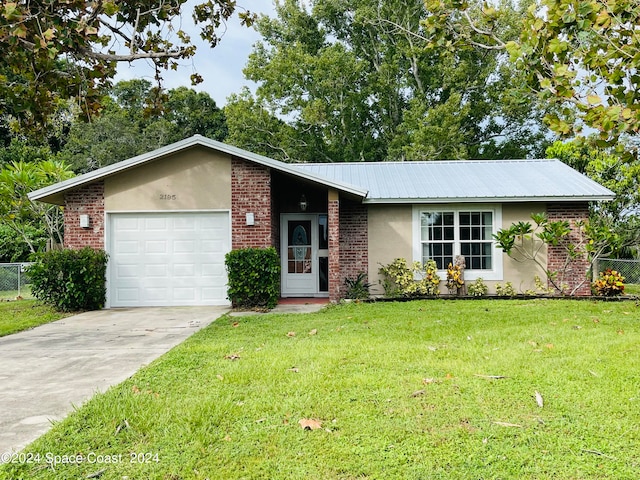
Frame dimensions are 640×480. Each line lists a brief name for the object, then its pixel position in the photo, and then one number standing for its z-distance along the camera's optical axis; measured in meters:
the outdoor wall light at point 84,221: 10.84
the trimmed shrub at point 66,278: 10.05
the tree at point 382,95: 25.55
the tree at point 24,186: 13.10
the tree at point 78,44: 6.72
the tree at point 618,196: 15.42
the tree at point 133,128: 29.75
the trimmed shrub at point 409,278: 11.76
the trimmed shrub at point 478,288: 11.77
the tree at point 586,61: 4.29
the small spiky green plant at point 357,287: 11.66
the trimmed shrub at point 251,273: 10.20
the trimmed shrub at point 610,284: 11.57
